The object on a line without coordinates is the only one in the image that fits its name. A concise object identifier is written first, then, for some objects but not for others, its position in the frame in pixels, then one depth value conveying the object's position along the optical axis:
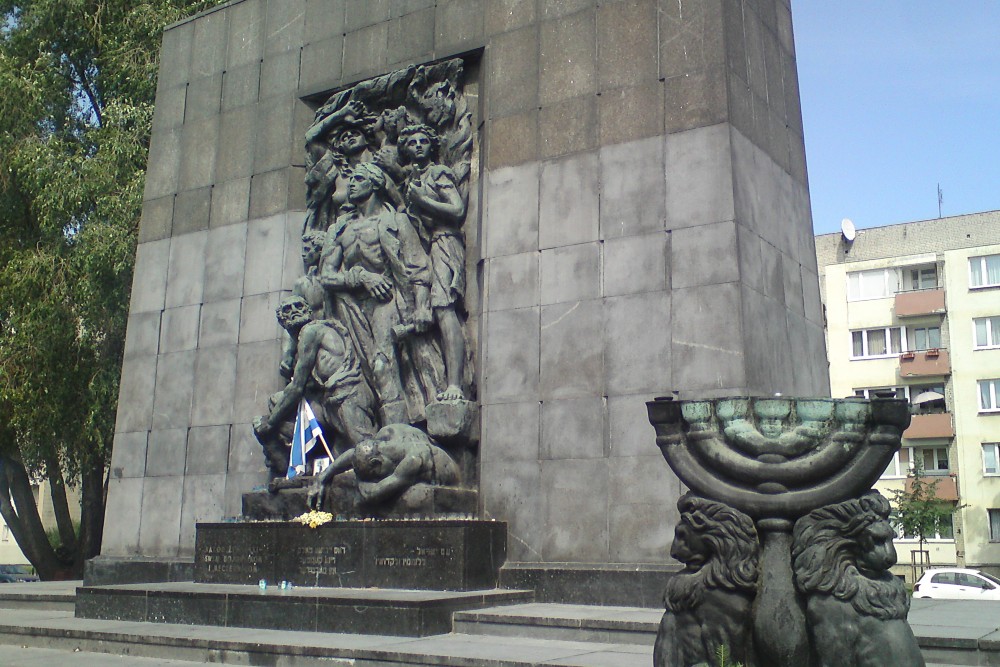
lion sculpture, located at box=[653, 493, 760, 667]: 5.45
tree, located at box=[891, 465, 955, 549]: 38.10
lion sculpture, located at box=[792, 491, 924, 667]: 5.12
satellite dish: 47.00
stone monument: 11.69
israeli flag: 13.45
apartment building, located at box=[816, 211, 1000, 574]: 42.19
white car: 23.25
